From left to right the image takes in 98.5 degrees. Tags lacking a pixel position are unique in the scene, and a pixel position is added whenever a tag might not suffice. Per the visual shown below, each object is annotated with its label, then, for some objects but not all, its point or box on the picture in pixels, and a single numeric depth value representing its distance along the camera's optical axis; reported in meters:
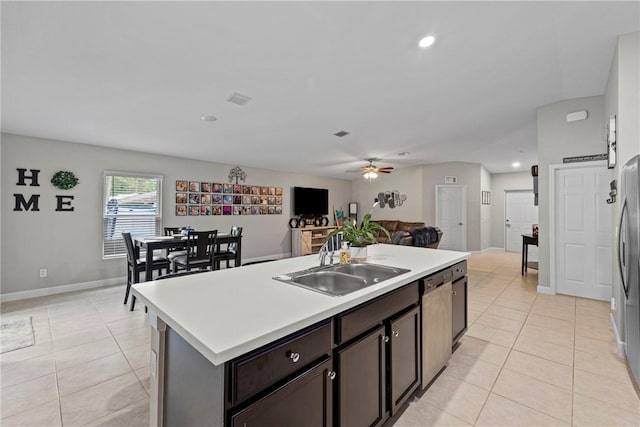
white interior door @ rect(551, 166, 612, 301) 3.61
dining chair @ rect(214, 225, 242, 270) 4.39
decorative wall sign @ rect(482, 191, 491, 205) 8.07
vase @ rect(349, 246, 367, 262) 2.14
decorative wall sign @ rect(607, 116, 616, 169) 2.66
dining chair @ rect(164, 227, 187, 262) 4.53
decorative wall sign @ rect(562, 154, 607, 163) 3.57
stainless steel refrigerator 1.85
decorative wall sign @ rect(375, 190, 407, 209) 8.62
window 4.82
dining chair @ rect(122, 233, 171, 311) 3.64
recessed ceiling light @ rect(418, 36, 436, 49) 2.18
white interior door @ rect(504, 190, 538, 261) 8.13
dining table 3.61
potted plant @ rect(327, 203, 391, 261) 2.14
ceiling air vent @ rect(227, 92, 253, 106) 3.02
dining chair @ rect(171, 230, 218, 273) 3.91
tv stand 7.79
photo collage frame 5.84
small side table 5.14
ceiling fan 6.48
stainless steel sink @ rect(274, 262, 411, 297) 1.67
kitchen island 0.86
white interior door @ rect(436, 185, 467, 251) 7.89
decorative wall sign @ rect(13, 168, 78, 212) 4.06
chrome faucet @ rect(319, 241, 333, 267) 1.92
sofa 5.34
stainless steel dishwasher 1.83
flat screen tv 8.04
